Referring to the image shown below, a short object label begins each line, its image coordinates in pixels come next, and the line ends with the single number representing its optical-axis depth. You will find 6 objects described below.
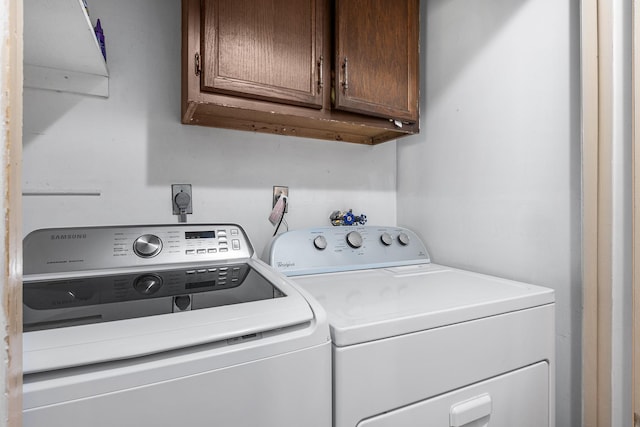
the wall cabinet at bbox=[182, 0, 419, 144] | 0.94
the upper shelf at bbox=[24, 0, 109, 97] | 0.70
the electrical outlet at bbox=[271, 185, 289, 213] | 1.36
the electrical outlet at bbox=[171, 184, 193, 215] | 1.17
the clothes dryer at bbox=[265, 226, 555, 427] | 0.63
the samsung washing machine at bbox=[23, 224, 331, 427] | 0.42
